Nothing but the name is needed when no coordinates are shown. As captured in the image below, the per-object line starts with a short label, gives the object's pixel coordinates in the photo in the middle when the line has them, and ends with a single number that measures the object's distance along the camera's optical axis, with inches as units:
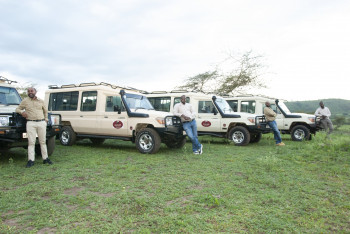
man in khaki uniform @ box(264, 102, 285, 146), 394.0
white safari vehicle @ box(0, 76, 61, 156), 228.8
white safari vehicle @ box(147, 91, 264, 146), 404.6
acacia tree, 735.7
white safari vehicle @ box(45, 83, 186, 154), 306.2
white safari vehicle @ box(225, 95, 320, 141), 472.7
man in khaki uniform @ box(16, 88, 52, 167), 229.8
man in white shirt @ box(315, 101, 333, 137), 466.3
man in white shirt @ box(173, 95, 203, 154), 308.2
